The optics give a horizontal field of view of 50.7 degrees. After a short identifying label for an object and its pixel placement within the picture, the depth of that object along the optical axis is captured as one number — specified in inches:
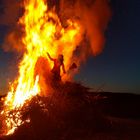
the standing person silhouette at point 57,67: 276.7
